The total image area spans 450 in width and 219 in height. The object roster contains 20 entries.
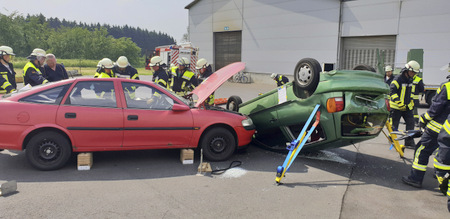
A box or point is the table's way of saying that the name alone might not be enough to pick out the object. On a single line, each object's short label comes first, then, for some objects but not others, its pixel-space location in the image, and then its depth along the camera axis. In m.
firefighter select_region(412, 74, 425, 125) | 6.69
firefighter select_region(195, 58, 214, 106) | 7.90
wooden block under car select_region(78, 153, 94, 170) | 4.71
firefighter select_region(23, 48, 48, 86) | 6.42
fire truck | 20.75
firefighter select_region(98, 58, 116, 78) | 6.71
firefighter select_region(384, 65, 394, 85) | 10.31
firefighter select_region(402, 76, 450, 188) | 4.25
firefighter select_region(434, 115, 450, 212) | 3.56
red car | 4.52
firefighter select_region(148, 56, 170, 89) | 7.25
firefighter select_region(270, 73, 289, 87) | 11.22
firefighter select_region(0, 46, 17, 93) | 6.25
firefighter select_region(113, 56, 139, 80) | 7.13
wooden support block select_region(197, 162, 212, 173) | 4.83
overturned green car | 4.69
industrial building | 15.64
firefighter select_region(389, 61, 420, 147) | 6.55
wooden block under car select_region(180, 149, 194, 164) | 5.16
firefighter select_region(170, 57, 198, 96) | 7.25
